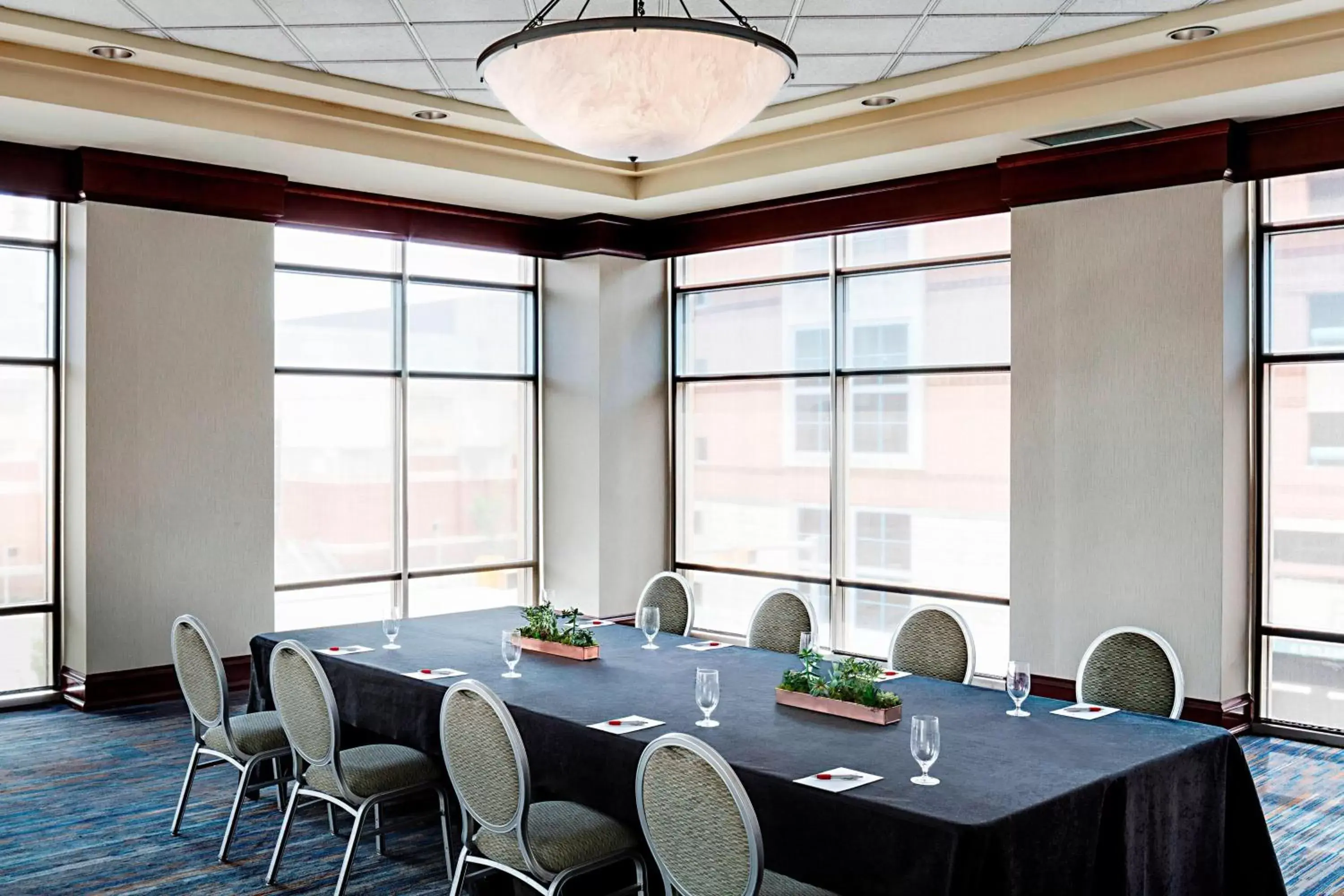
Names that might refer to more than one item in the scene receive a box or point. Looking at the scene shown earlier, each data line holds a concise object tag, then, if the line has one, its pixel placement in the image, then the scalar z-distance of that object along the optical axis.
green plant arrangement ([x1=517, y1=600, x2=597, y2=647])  5.04
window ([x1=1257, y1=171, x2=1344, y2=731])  6.18
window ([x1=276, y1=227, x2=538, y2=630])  8.13
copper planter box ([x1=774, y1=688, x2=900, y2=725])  3.83
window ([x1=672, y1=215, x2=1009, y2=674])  7.50
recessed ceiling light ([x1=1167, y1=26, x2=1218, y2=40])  5.38
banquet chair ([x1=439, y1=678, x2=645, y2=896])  3.45
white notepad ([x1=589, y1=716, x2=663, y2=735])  3.76
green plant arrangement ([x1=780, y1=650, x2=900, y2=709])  3.88
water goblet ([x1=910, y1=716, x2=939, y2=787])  3.06
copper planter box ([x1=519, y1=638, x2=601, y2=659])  5.00
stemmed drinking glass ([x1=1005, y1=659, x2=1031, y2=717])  3.81
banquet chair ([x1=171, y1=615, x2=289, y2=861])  4.59
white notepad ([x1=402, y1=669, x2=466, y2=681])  4.64
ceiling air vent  6.15
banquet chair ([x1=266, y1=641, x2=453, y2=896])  4.12
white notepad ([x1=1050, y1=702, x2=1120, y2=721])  3.93
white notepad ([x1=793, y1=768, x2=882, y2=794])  3.11
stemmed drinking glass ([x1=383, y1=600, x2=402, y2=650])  5.33
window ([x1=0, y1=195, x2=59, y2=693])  7.09
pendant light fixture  3.78
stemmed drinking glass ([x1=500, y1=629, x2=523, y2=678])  4.56
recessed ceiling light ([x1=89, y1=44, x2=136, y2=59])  5.74
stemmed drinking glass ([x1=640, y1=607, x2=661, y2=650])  5.13
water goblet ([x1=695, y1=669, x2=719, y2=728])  3.66
